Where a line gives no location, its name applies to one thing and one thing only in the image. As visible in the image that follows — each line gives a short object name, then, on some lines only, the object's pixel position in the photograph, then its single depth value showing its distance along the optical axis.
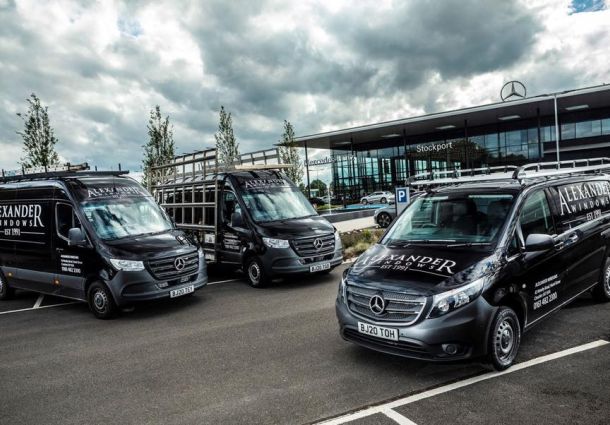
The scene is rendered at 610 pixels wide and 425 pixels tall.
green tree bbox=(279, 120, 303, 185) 27.51
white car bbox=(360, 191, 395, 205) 45.90
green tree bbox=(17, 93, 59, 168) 18.67
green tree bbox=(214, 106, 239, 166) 25.84
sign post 12.70
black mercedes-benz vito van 4.19
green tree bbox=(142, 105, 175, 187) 23.09
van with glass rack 8.96
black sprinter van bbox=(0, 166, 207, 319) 7.31
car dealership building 37.97
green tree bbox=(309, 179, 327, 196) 59.45
